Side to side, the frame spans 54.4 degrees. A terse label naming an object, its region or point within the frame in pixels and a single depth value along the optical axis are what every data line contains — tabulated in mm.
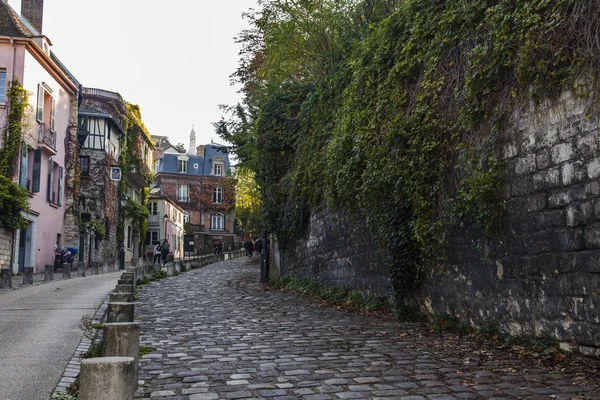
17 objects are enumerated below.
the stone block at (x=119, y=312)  5879
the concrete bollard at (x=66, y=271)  20172
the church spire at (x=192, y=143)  74250
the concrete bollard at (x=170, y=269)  23516
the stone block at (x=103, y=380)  3158
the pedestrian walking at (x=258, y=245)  35375
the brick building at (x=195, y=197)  68812
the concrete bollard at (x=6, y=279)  15438
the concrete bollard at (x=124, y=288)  8609
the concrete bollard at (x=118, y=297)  6789
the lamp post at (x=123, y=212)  38650
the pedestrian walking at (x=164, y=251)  32438
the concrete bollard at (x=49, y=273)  18922
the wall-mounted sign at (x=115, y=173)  34156
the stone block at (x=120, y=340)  4445
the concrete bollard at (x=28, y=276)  17016
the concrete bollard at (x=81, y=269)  22262
